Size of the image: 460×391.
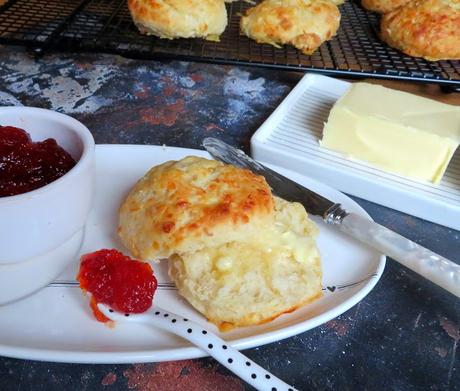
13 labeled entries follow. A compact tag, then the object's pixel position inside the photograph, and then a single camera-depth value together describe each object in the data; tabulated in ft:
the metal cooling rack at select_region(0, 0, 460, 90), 1.41
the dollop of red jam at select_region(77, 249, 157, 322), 0.79
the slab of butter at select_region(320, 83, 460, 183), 1.08
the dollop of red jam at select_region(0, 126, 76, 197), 0.77
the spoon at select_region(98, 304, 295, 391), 0.71
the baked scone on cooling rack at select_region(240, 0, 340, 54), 1.55
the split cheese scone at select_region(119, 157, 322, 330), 0.79
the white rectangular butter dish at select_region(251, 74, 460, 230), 1.05
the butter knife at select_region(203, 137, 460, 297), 0.84
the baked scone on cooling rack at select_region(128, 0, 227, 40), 1.51
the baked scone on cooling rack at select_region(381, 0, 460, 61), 1.52
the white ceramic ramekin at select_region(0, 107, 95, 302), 0.74
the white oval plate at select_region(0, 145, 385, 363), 0.73
